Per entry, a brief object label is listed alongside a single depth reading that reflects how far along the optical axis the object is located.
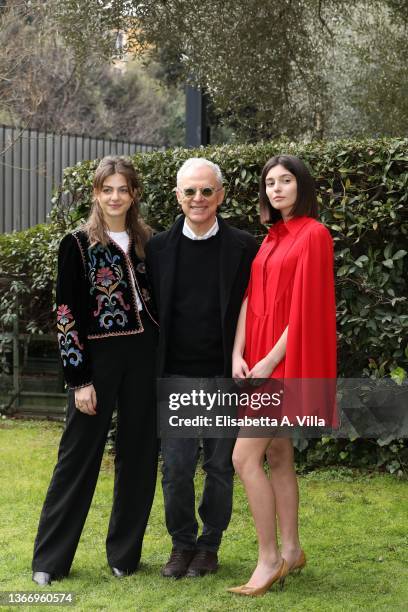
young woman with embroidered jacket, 4.22
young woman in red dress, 3.86
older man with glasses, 4.22
